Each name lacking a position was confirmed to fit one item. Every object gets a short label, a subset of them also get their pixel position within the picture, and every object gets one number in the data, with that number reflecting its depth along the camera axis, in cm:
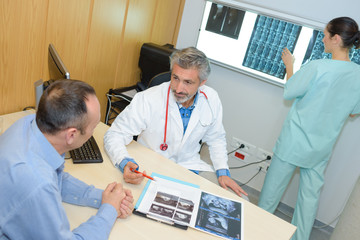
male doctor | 167
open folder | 120
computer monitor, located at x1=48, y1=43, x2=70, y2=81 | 128
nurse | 202
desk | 113
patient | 83
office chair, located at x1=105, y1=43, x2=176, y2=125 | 250
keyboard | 145
